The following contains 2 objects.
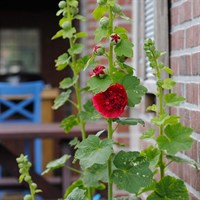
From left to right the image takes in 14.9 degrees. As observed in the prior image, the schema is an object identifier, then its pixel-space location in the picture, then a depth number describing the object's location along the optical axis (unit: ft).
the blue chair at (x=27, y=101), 20.14
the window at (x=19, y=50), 34.85
